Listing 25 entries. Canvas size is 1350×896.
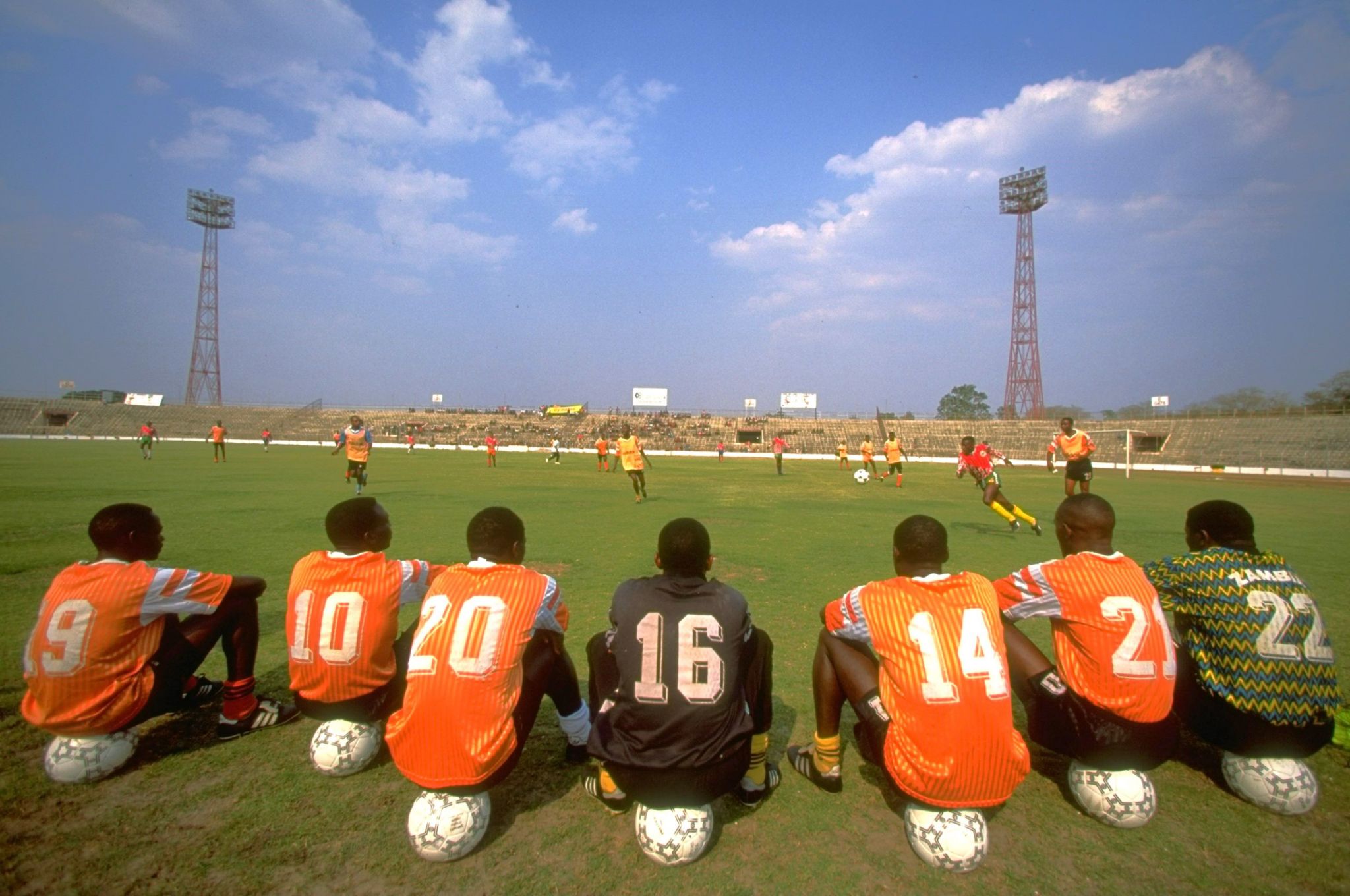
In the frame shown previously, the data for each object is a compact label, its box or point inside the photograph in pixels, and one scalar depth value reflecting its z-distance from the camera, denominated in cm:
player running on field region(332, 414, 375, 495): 1566
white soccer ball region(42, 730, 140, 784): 302
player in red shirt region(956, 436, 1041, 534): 980
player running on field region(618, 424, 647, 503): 1534
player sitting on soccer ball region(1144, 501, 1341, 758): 285
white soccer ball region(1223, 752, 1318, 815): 288
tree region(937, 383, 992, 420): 11019
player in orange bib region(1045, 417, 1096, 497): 1271
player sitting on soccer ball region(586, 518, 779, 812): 257
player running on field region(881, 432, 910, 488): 2136
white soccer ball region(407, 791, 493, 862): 255
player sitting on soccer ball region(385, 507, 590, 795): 262
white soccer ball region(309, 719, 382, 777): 315
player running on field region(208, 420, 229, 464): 2683
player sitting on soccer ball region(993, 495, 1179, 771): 280
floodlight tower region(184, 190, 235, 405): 6862
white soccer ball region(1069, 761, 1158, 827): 278
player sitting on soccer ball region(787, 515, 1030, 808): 250
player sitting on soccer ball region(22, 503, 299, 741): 296
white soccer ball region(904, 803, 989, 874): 250
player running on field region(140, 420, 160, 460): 2781
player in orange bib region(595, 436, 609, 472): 2767
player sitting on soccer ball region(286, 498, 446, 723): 311
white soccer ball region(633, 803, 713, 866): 252
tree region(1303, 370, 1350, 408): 5041
